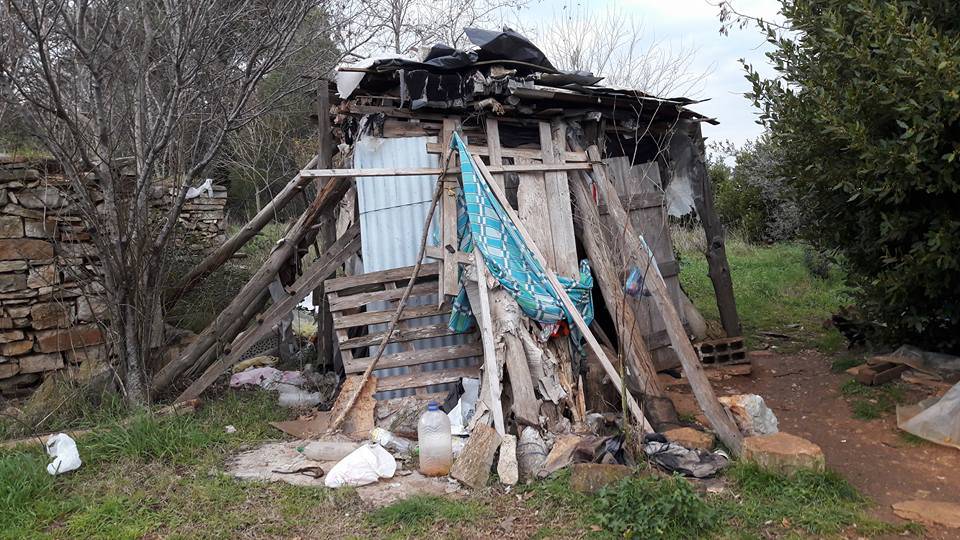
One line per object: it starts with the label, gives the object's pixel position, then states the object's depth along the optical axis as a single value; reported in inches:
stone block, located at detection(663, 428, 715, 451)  180.6
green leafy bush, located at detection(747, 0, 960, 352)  185.2
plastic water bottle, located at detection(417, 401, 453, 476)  176.1
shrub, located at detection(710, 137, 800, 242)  606.9
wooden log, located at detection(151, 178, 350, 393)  233.9
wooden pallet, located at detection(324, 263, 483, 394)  221.8
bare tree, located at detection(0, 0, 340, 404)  203.0
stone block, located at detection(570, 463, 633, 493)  156.6
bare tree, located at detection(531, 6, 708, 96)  608.1
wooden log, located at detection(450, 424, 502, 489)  166.7
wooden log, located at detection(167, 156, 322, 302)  248.8
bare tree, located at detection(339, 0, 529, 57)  497.7
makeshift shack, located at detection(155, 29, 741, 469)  200.2
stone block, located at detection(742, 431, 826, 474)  161.8
